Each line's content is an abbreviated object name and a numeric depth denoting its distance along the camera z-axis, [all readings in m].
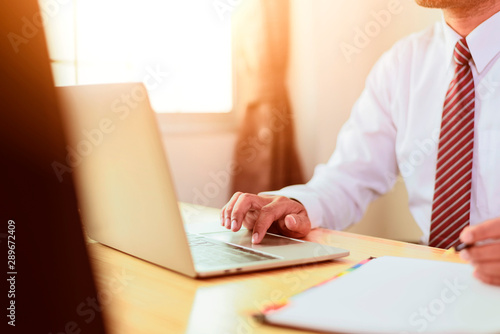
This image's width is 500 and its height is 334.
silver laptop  0.58
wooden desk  0.50
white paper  0.46
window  2.00
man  1.12
